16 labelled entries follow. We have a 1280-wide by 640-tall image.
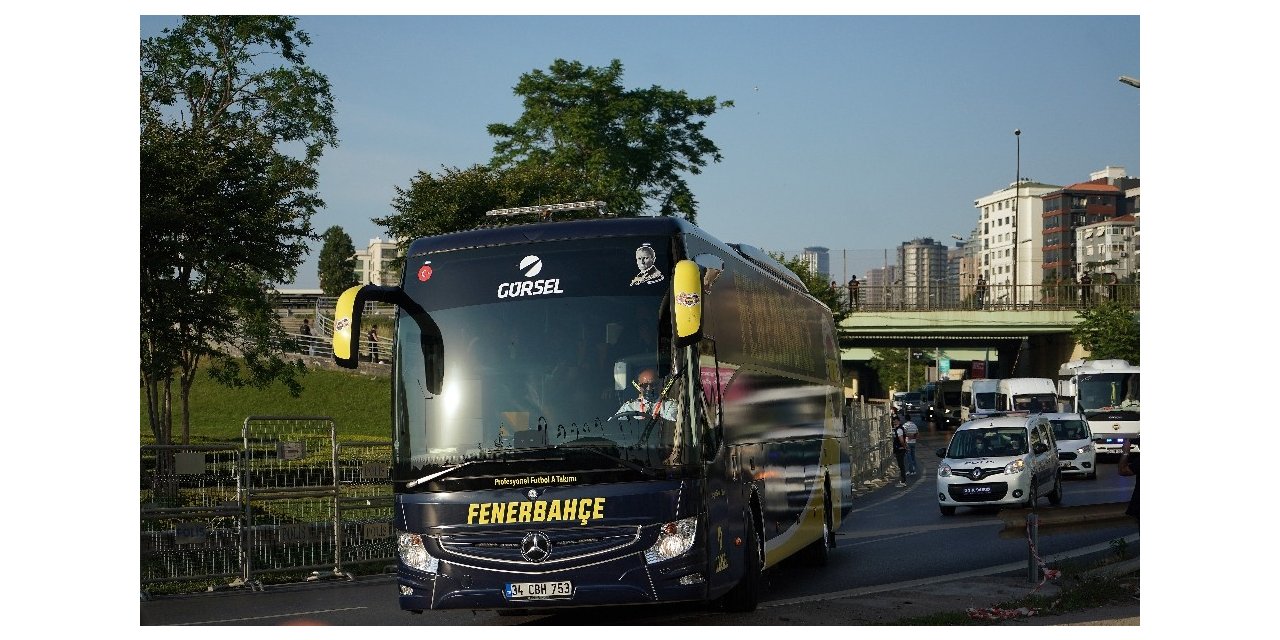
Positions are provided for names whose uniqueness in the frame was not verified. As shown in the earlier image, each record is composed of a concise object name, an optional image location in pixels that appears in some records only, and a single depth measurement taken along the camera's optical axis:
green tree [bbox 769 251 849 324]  66.81
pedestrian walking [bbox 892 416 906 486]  35.38
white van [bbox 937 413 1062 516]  25.67
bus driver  11.08
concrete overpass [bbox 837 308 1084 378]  74.69
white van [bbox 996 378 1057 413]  55.16
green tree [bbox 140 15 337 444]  25.14
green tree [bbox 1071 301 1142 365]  68.75
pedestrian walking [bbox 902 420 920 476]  36.12
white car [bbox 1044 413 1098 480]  36.00
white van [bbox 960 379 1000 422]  59.19
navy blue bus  11.06
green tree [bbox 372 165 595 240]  39.03
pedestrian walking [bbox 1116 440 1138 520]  19.10
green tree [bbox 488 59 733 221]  41.34
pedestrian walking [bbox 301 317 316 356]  54.96
